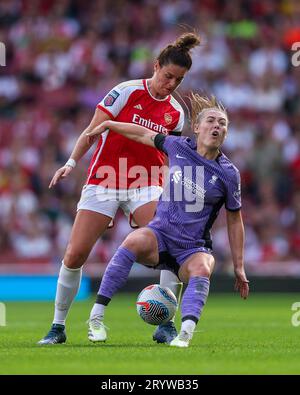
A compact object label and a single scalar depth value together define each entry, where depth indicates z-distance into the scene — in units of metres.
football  16.50
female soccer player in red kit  17.00
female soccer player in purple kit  16.16
